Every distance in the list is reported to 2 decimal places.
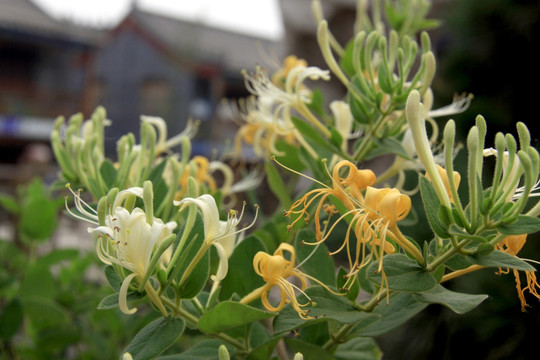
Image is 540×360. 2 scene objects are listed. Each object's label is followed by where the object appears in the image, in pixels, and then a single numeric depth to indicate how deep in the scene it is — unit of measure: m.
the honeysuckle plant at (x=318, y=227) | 0.39
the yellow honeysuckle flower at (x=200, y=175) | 0.61
